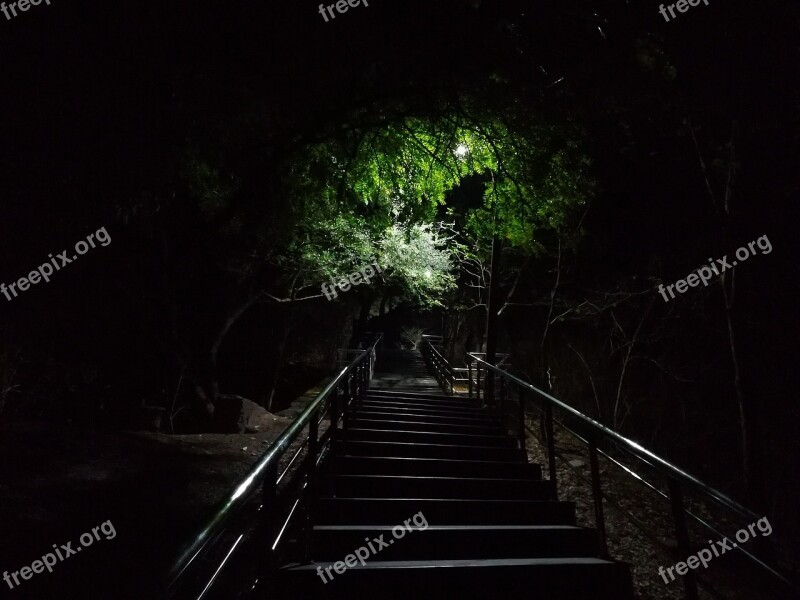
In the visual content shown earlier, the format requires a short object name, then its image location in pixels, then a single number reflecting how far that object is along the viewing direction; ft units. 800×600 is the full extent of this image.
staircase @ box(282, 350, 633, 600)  7.78
